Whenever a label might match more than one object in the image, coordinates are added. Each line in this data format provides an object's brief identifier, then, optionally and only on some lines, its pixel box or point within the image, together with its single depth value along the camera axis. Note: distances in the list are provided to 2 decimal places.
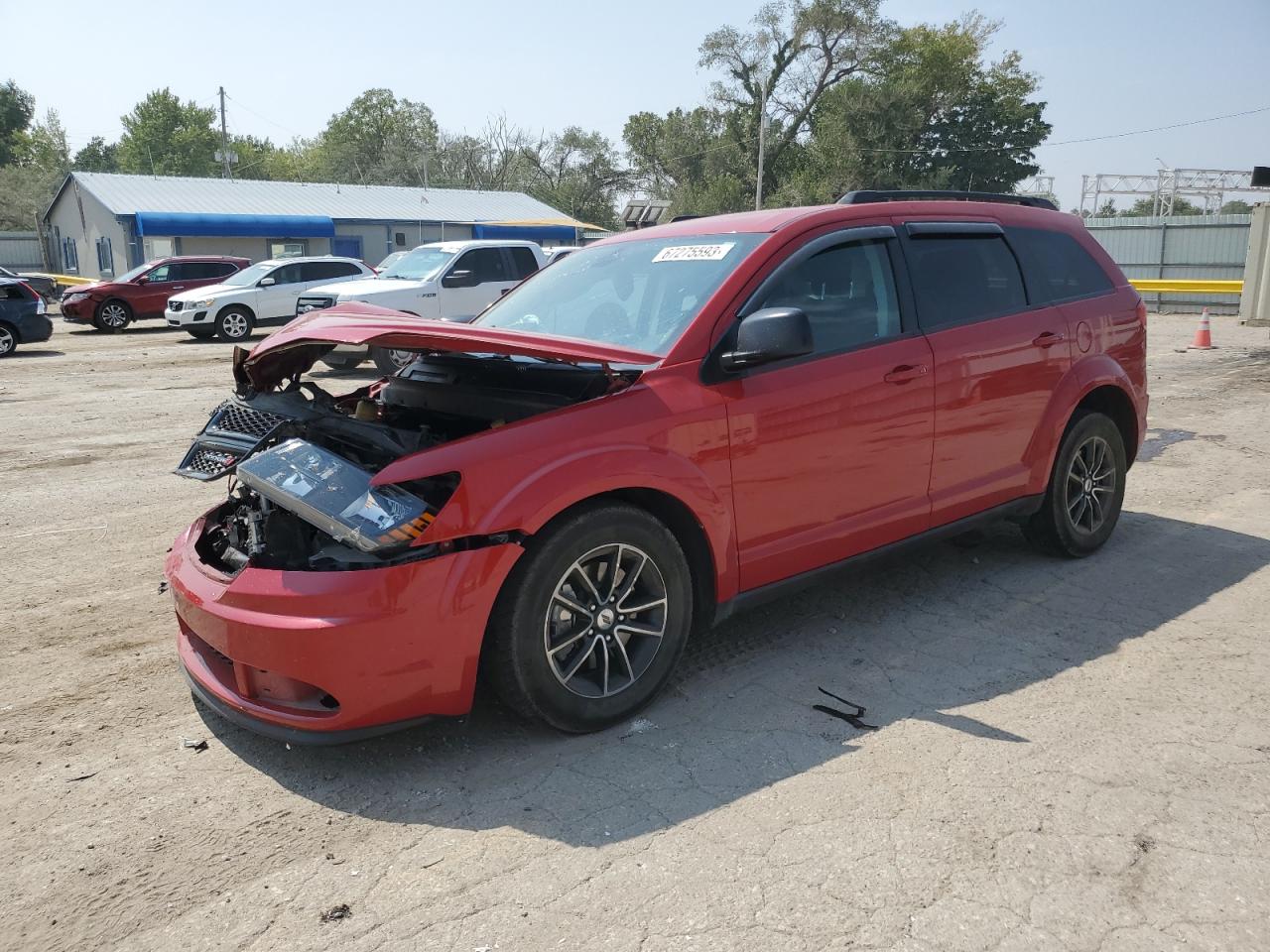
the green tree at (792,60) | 56.16
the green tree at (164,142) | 98.56
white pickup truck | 15.23
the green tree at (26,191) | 64.25
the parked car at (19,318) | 18.14
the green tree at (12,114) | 76.69
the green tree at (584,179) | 78.81
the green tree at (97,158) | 98.44
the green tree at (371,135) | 90.06
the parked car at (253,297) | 20.58
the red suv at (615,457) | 3.11
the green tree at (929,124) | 54.00
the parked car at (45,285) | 31.32
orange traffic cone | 16.77
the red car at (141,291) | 23.25
